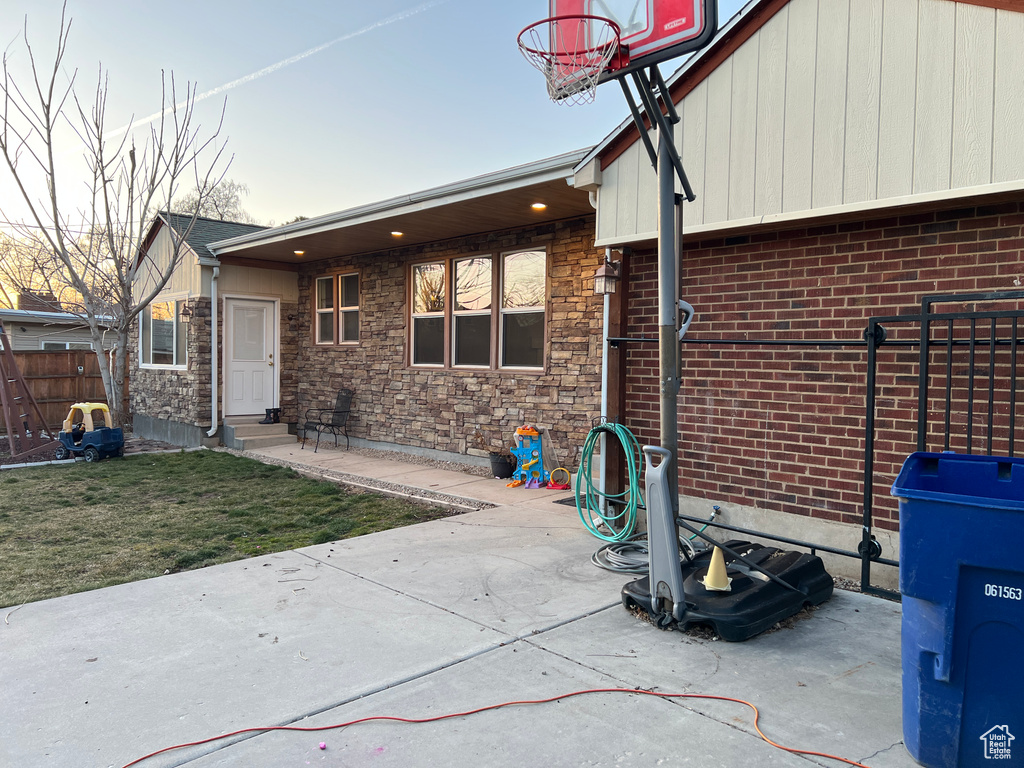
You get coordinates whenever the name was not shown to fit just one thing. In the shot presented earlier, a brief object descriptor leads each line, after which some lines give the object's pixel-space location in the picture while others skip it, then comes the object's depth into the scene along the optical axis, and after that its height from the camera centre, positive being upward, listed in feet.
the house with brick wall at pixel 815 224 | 12.32 +3.02
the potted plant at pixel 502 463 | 26.71 -4.03
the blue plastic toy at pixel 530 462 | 25.40 -3.81
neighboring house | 56.44 +2.36
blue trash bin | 7.10 -2.82
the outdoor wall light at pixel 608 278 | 17.78 +2.23
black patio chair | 35.78 -3.23
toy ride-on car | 32.45 -3.89
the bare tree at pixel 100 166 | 34.17 +10.35
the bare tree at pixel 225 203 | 97.30 +23.30
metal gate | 11.71 -0.25
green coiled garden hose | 16.40 -3.66
